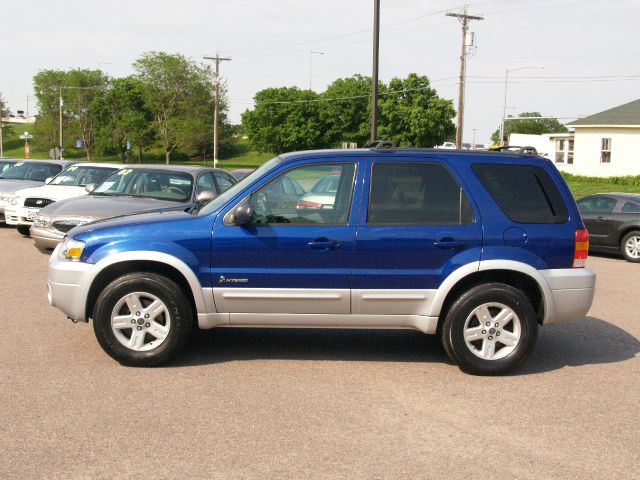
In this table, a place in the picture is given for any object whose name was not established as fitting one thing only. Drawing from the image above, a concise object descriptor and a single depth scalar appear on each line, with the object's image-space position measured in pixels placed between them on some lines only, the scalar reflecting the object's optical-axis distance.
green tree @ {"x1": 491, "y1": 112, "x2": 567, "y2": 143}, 137.50
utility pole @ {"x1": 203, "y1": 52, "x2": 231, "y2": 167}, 61.06
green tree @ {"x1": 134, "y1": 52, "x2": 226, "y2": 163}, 93.31
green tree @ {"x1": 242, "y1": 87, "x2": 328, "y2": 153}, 99.19
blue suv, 6.16
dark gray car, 15.34
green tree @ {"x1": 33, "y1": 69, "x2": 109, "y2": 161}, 103.62
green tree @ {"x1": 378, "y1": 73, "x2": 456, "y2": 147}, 89.12
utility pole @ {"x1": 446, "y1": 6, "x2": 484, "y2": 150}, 39.16
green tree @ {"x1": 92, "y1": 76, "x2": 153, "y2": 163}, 97.75
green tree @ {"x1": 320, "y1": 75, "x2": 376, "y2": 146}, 97.16
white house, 41.41
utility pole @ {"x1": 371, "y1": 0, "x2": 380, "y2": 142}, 23.28
